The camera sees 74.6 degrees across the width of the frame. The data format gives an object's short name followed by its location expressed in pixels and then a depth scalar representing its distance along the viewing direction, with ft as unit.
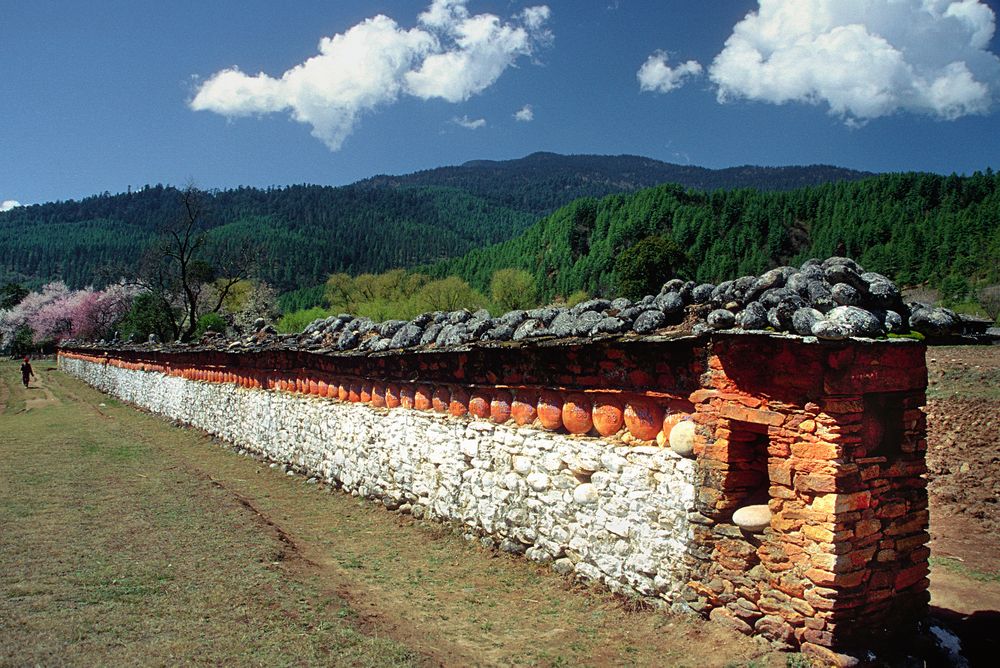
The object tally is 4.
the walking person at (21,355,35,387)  105.70
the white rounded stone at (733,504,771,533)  14.83
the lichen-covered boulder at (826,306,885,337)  13.20
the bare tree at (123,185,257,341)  119.65
